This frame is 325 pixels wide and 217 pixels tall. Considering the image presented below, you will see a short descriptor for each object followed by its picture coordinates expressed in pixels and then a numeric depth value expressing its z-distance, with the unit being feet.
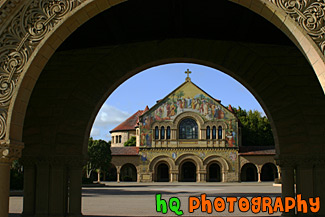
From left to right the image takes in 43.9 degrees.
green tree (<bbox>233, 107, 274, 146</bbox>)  227.20
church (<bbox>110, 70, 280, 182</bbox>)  186.70
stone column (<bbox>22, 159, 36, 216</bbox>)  35.73
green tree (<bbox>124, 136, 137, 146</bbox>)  236.43
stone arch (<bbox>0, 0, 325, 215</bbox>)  19.54
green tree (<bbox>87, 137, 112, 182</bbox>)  157.99
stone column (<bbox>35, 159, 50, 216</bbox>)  35.42
